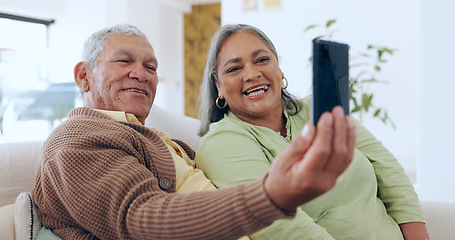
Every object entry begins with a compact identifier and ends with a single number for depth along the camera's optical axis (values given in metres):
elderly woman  1.19
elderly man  0.61
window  6.29
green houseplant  4.63
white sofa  1.06
